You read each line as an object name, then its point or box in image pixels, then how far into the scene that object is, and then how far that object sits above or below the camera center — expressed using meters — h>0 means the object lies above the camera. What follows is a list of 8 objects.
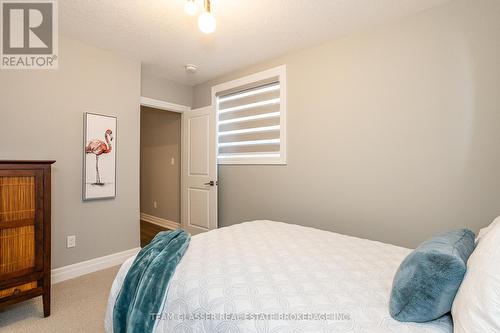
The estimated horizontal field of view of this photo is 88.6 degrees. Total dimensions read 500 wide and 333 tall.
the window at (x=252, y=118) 3.10 +0.63
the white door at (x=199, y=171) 3.62 -0.07
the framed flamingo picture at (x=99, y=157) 2.75 +0.10
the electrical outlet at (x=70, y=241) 2.66 -0.80
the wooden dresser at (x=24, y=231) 1.82 -0.49
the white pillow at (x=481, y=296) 0.75 -0.40
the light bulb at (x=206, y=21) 1.60 +0.91
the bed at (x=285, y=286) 0.94 -0.55
